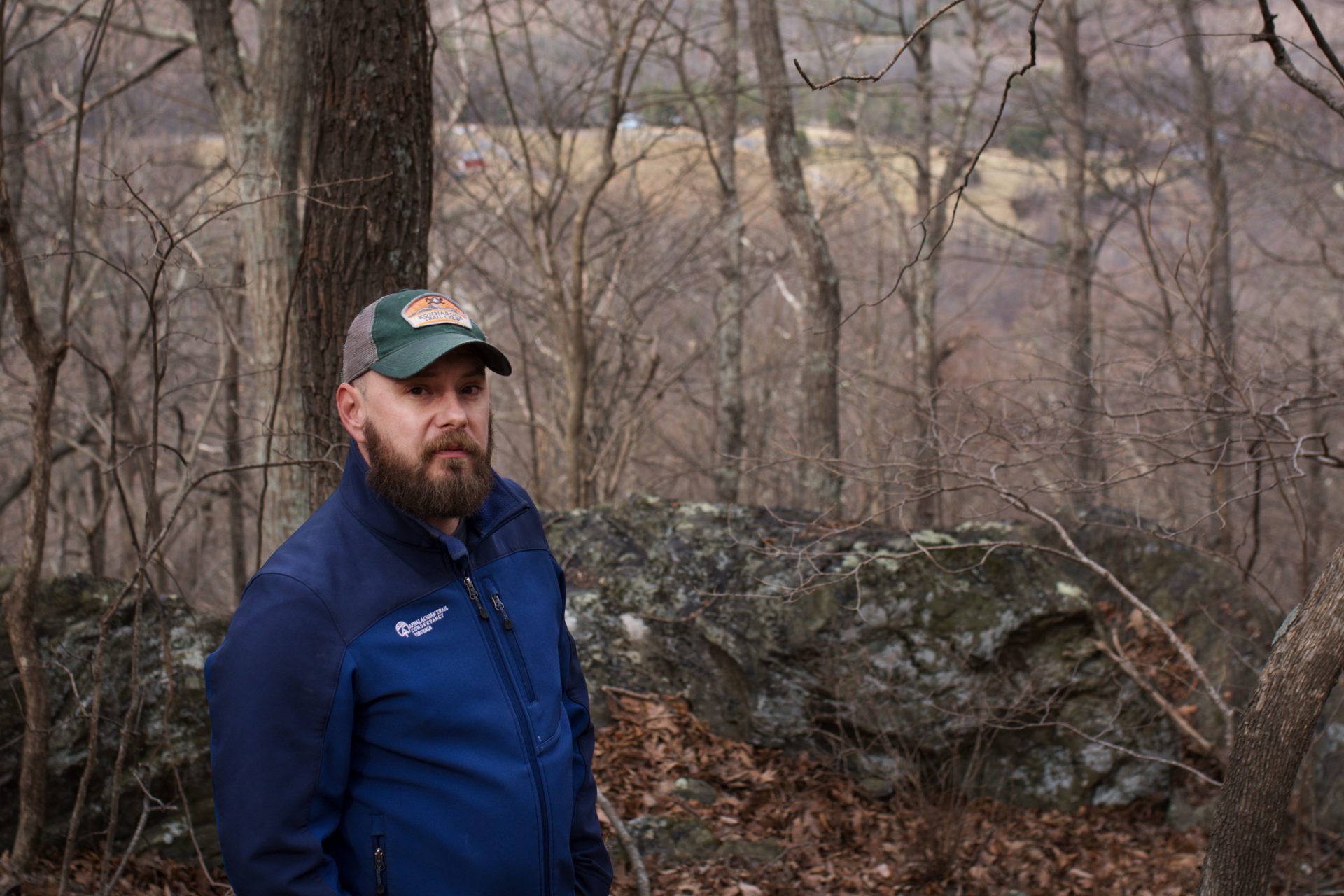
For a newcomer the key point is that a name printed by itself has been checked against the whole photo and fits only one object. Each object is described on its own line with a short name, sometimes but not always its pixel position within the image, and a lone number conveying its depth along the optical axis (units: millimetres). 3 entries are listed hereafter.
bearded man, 1949
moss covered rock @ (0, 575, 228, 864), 3955
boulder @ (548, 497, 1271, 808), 5438
